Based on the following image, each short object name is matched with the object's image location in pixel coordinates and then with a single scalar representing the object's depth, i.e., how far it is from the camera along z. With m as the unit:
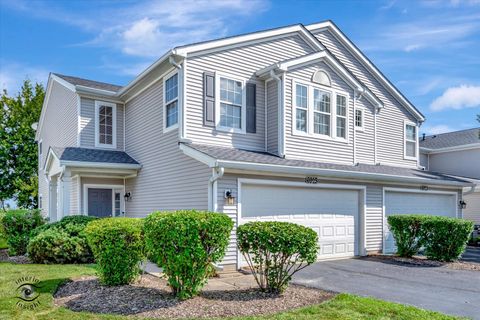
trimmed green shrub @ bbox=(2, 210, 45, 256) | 12.79
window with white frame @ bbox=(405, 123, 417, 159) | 16.84
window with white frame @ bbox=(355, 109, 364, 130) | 14.47
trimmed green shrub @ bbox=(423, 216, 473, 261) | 11.71
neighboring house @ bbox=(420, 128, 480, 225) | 20.36
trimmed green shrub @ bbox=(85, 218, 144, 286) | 7.30
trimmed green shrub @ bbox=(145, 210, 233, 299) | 6.28
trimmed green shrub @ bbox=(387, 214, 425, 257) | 11.93
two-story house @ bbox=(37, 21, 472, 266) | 10.52
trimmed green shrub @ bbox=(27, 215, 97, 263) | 10.48
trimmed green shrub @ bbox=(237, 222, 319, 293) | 6.84
